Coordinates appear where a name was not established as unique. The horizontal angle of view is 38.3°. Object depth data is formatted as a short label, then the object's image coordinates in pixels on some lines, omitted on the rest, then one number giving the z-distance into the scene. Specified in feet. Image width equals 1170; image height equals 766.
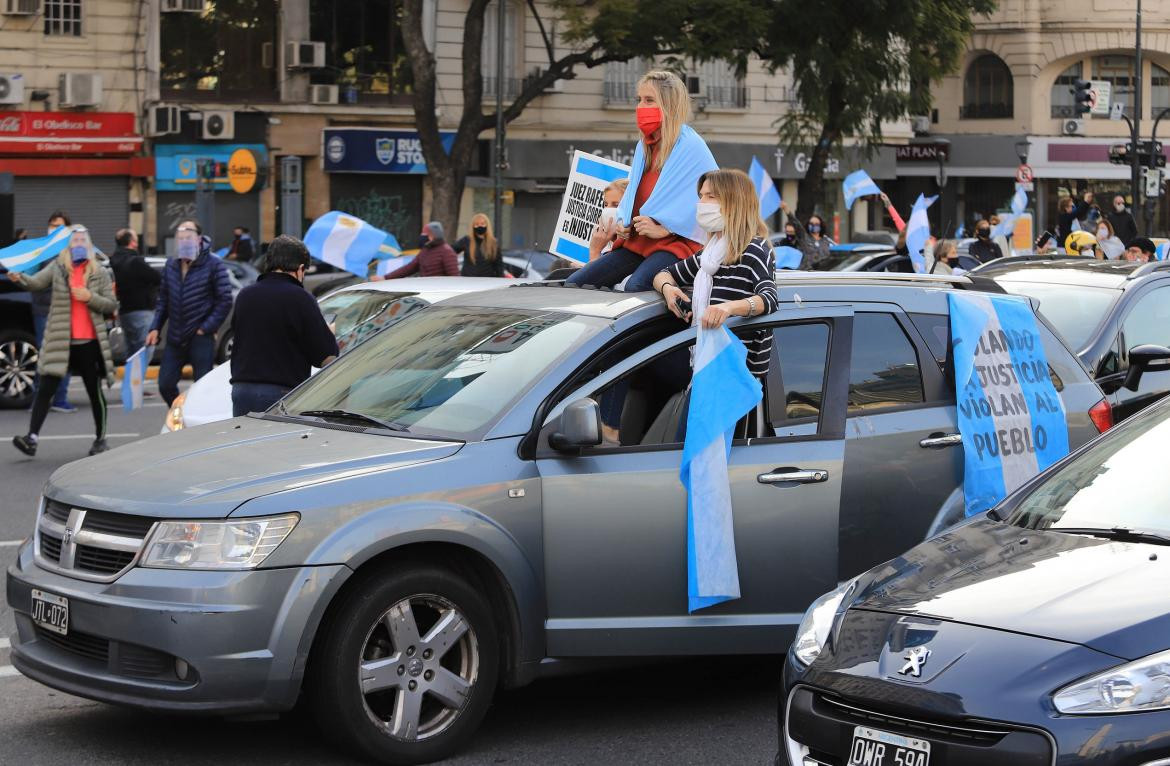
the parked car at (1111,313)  31.40
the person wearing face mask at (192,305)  40.75
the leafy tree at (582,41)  98.02
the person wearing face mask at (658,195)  23.21
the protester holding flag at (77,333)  43.73
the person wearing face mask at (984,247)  75.00
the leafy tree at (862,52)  95.30
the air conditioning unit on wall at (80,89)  110.83
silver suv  17.38
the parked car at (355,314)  34.86
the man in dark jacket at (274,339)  29.14
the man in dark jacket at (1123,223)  73.41
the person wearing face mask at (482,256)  52.29
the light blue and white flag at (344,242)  51.44
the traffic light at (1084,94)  137.69
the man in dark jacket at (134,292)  60.75
